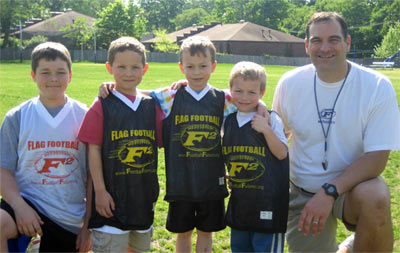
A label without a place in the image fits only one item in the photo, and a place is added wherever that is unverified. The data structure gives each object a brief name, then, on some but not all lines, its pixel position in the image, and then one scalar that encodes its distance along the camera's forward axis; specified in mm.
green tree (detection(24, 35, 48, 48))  59119
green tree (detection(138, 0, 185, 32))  119688
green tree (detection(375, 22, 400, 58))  63562
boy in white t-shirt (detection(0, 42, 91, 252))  3189
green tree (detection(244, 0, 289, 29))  86375
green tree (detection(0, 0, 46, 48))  64062
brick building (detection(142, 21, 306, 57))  64062
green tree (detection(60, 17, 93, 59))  66494
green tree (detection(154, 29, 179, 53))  67875
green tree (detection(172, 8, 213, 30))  112938
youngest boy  3262
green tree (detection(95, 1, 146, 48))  67812
